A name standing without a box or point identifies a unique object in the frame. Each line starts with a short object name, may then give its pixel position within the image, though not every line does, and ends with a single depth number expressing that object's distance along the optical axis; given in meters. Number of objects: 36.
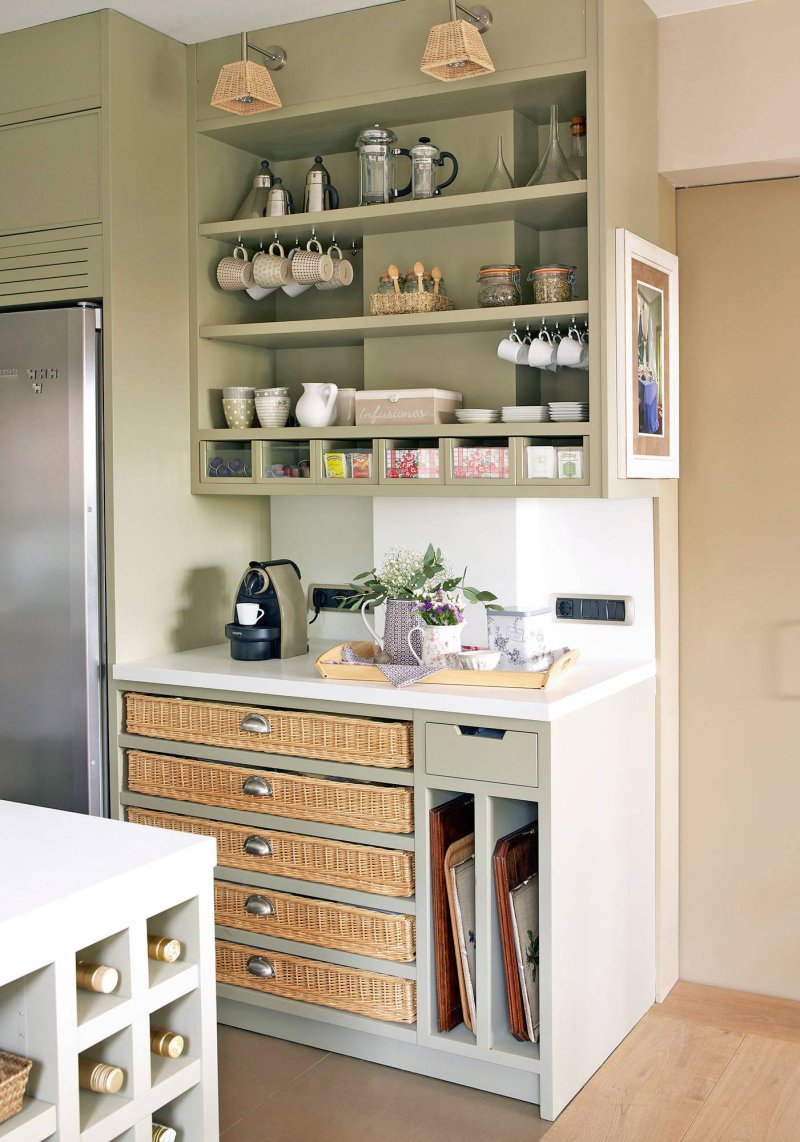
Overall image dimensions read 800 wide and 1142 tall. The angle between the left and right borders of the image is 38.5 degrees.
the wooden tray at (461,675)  2.63
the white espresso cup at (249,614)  3.11
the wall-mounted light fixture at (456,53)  2.54
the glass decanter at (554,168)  2.83
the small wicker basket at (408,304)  2.99
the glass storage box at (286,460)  3.23
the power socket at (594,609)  3.10
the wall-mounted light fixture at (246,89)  2.79
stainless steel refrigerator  3.01
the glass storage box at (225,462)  3.28
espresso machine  3.10
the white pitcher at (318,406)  3.16
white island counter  1.56
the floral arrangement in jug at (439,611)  2.79
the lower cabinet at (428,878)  2.56
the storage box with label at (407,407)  2.96
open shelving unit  2.82
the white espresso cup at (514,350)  2.92
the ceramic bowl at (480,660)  2.74
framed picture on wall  2.77
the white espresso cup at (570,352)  2.83
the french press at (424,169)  2.97
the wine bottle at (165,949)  1.80
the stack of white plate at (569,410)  2.78
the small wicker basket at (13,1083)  1.52
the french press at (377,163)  3.02
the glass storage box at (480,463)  2.86
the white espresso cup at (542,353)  2.88
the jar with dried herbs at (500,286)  2.90
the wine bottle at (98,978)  1.67
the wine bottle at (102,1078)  1.69
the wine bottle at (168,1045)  1.82
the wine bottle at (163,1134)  1.83
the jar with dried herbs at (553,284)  2.83
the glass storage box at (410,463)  2.95
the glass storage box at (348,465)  3.06
